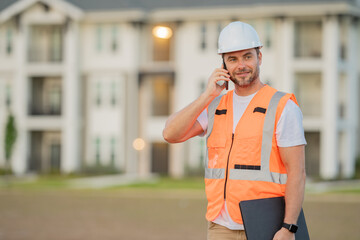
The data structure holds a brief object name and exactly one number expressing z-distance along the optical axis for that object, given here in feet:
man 16.06
